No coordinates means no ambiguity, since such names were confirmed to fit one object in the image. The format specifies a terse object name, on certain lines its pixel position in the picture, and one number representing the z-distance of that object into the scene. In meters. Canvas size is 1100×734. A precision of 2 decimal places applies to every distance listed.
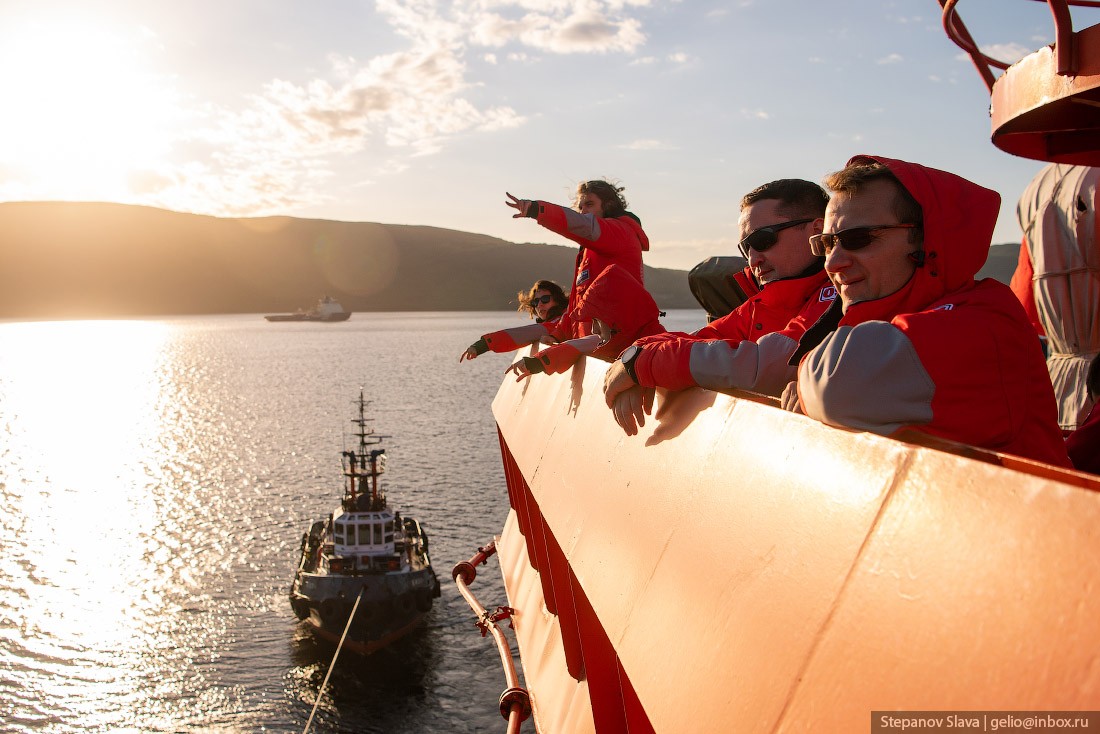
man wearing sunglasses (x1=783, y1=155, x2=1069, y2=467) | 2.09
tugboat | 37.62
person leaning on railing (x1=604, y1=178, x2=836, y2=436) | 3.07
